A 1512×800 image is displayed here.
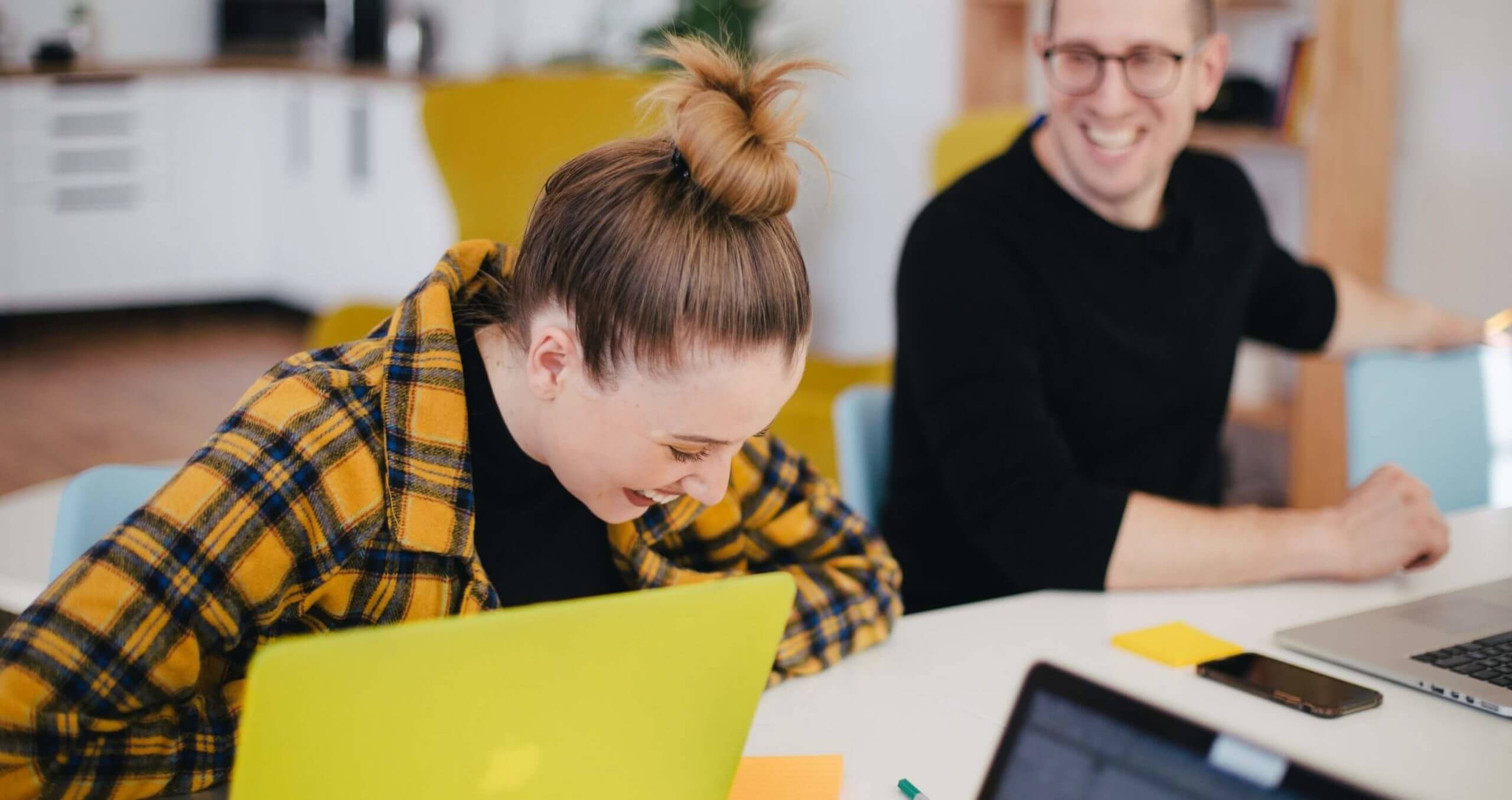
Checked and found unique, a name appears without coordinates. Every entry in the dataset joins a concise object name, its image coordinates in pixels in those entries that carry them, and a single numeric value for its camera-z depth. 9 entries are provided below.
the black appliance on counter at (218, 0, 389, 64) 6.47
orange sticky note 1.02
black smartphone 1.16
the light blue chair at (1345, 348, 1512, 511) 1.89
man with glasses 1.47
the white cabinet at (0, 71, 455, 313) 5.64
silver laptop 1.19
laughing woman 0.93
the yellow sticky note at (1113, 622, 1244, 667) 1.27
